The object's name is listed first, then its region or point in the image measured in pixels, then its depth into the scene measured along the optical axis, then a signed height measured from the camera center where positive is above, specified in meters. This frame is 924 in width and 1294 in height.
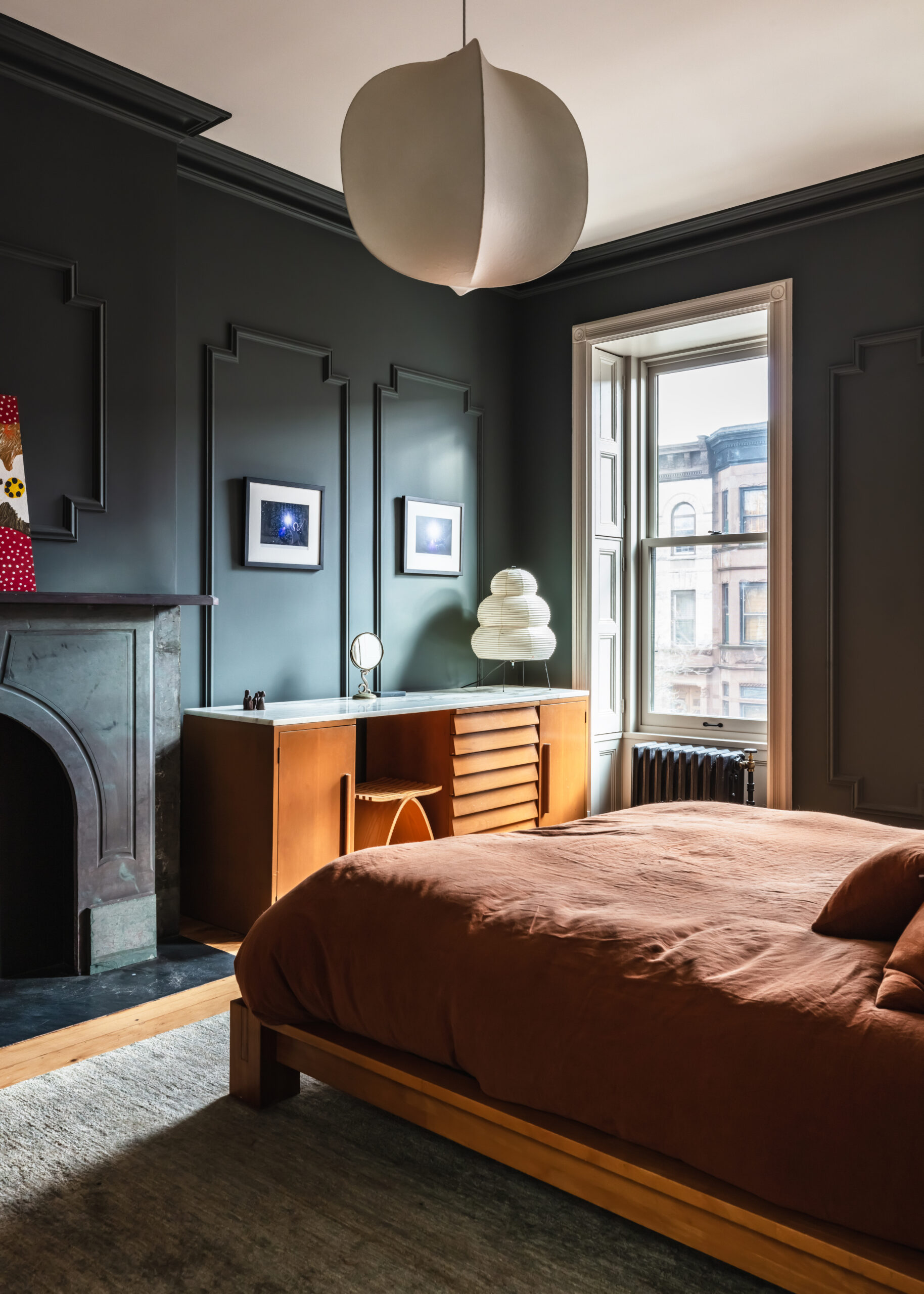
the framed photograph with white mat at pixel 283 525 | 3.84 +0.51
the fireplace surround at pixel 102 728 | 2.90 -0.25
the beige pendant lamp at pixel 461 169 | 1.77 +0.90
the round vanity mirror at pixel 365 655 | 4.12 -0.02
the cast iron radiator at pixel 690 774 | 4.37 -0.58
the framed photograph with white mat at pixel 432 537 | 4.51 +0.54
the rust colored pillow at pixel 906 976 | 1.36 -0.48
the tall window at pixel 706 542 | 4.58 +0.53
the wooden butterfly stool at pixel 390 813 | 3.65 -0.63
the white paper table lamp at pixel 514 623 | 4.52 +0.13
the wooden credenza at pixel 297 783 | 3.30 -0.50
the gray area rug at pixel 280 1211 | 1.57 -1.01
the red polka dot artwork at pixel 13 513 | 2.92 +0.42
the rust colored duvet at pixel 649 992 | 1.29 -0.55
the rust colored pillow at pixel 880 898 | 1.61 -0.42
